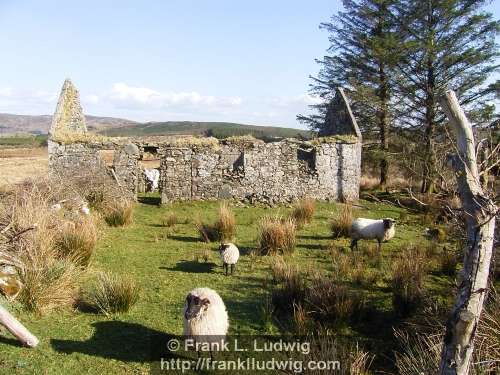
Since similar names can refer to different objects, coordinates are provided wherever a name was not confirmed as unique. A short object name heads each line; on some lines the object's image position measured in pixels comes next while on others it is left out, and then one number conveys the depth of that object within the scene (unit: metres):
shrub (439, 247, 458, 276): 7.69
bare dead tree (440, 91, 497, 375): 2.71
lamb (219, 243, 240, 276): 7.59
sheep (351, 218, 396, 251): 9.18
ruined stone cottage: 14.59
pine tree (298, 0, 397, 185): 17.44
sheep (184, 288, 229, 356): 4.67
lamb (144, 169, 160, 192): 18.81
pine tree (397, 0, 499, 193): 16.48
